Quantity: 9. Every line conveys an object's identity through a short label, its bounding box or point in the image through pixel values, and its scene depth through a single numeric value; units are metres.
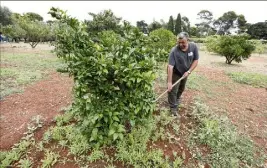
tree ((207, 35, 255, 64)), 10.03
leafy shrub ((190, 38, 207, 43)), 30.18
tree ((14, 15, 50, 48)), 19.58
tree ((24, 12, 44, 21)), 55.09
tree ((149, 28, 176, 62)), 7.45
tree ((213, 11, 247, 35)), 54.09
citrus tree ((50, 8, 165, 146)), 2.40
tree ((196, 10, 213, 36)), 68.81
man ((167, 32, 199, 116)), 3.44
